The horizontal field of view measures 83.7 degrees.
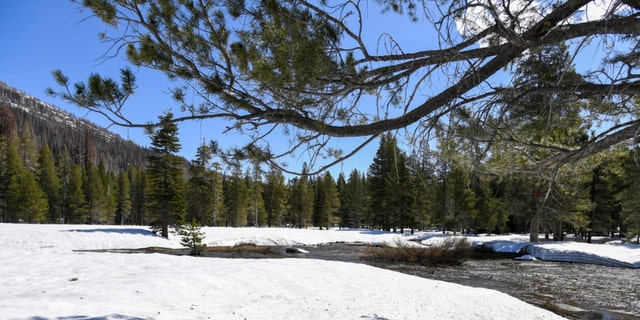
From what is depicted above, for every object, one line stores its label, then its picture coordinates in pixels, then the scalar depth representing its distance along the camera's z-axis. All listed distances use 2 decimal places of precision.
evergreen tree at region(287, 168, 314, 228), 50.76
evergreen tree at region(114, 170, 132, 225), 54.19
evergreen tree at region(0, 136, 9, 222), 38.09
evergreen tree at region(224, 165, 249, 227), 50.25
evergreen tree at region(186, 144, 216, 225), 39.11
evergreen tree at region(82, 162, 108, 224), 46.84
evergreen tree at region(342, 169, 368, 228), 56.28
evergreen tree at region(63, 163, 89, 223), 43.91
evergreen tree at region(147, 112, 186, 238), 25.55
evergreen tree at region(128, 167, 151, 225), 55.44
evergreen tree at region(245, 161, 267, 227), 54.95
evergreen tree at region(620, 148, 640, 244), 23.59
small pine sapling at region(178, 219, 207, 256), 16.84
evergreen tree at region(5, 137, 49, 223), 36.94
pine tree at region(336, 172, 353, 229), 64.19
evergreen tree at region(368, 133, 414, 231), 40.09
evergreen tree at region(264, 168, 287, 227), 55.06
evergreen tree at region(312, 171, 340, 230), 50.69
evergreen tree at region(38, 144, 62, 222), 45.03
